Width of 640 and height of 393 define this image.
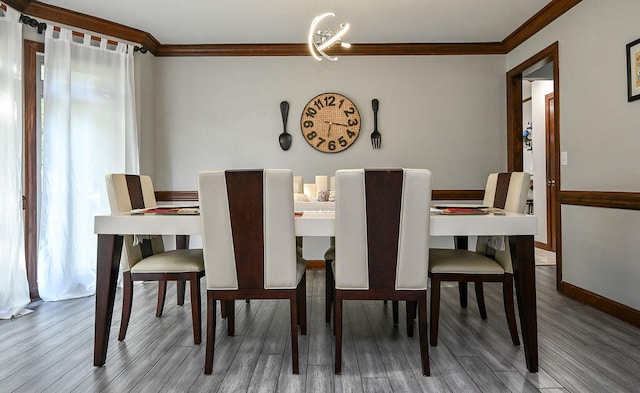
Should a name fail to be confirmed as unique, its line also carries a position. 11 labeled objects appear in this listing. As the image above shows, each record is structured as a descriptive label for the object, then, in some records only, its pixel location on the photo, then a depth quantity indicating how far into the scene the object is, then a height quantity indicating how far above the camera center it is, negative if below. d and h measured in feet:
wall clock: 13.26 +2.56
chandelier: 7.57 +3.35
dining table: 5.54 -0.60
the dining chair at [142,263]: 6.63 -1.20
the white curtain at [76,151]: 9.90 +1.33
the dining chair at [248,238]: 5.29 -0.62
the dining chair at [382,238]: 5.23 -0.65
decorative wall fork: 13.24 +2.16
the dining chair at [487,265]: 6.46 -1.29
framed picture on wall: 7.71 +2.51
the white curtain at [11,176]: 8.56 +0.56
